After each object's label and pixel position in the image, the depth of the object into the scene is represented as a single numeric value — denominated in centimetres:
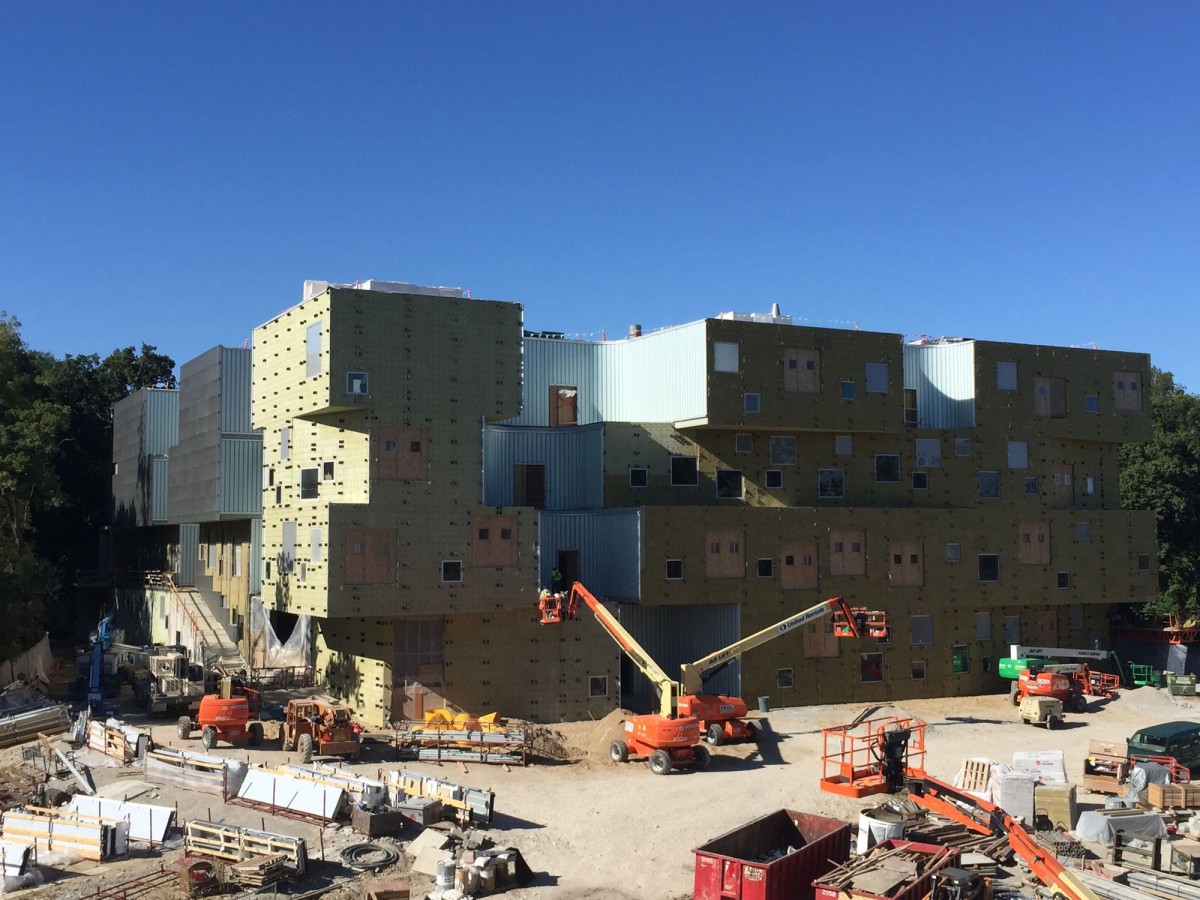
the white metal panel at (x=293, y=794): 2753
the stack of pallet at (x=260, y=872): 2364
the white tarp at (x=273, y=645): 4512
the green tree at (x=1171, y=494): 6150
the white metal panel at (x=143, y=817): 2623
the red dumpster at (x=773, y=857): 2180
